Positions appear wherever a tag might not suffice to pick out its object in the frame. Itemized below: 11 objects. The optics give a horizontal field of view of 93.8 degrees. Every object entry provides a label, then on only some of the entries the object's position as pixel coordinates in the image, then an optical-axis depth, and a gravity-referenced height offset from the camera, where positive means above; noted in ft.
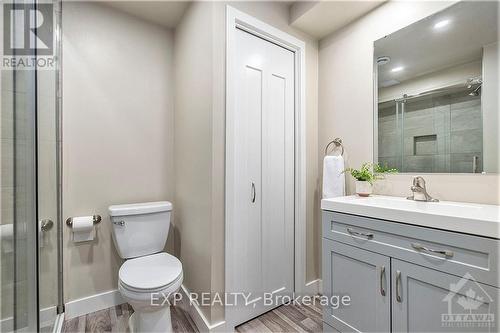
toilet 4.29 -2.16
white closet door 5.35 -0.13
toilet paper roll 5.45 -1.48
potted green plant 5.29 -0.26
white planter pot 5.28 -0.55
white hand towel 5.80 -0.33
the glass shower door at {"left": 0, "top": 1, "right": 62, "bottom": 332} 2.70 -0.28
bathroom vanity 2.87 -1.48
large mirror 4.03 +1.40
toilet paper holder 5.49 -1.30
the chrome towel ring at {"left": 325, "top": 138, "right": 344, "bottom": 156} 6.21 +0.60
